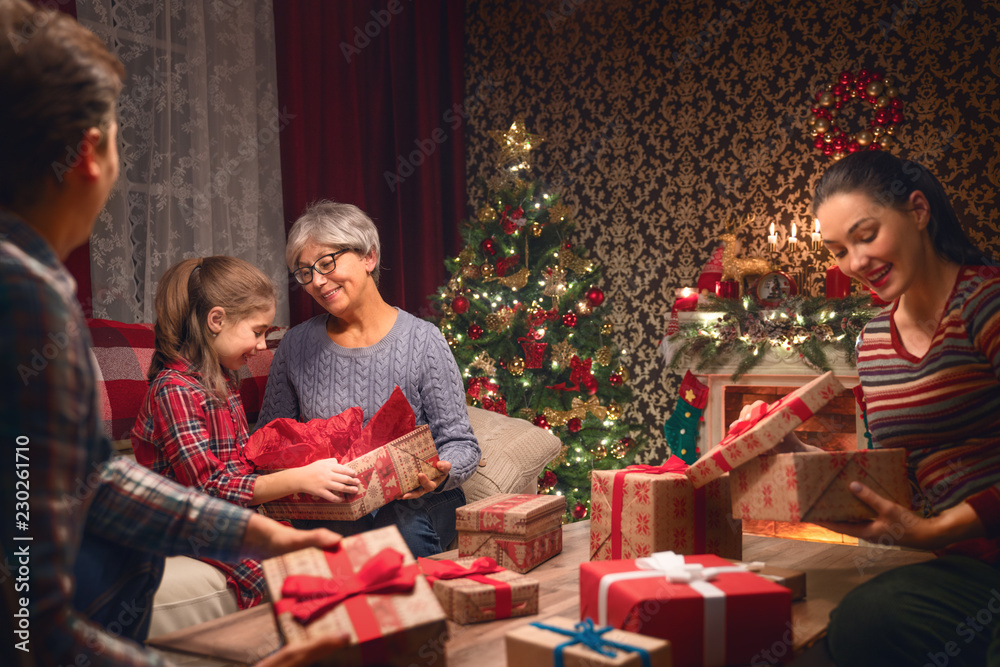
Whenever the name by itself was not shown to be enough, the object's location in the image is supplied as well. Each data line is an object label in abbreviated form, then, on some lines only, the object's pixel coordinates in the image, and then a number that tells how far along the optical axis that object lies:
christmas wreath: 4.05
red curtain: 3.86
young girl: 1.74
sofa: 1.76
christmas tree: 3.89
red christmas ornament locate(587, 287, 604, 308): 3.93
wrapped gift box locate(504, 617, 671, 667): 0.96
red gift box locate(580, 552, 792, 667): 1.13
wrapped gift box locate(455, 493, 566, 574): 1.71
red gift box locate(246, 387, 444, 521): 1.76
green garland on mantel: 3.58
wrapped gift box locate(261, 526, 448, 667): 0.95
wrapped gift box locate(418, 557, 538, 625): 1.35
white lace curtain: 3.06
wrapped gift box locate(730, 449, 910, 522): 1.33
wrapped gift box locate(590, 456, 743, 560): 1.58
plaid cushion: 2.14
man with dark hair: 0.68
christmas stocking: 4.09
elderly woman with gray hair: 2.25
